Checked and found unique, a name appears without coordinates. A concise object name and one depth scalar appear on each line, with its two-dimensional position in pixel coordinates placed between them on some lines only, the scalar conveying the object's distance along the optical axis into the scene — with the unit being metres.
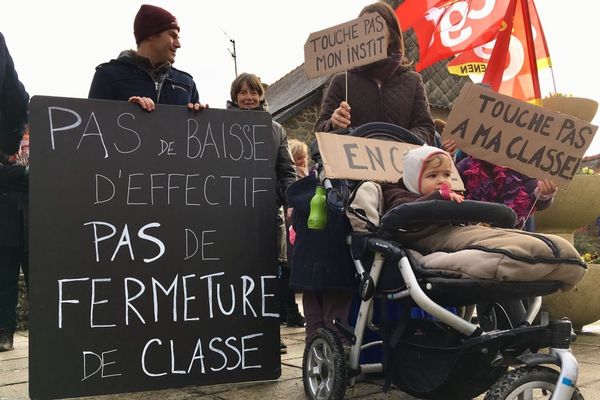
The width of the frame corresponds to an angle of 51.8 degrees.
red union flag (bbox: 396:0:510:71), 7.17
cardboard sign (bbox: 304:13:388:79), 2.90
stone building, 15.41
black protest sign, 2.83
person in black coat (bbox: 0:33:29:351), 3.96
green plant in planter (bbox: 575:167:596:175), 5.31
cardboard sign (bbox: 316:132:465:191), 2.53
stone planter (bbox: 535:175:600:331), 4.75
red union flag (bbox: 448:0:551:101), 5.60
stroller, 1.91
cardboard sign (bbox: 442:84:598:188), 2.69
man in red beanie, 3.36
